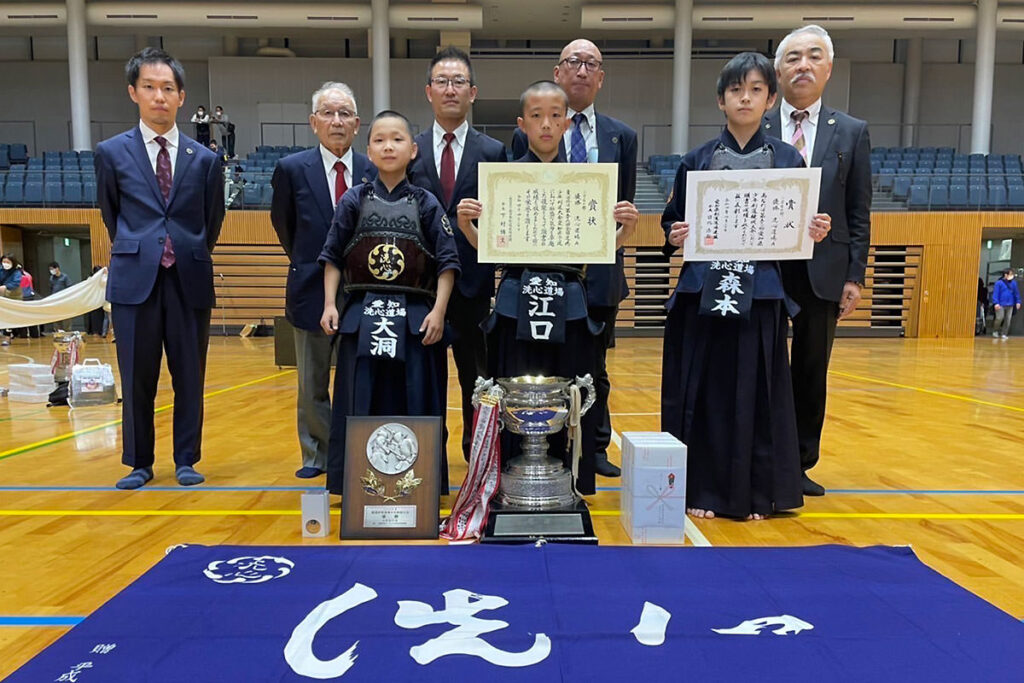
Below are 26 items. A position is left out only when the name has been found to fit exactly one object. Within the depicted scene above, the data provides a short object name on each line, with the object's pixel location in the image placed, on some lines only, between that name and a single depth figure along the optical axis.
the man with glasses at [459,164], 2.64
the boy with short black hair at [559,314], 2.32
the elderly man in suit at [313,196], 2.86
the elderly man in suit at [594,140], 2.71
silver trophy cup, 2.32
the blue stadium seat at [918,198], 12.96
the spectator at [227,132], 14.65
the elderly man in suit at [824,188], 2.54
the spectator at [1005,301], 13.01
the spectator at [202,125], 13.94
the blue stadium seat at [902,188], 13.32
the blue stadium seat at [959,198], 12.89
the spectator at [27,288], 11.50
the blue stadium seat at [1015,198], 12.86
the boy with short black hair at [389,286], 2.40
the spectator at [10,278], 11.56
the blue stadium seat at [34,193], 13.20
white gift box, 2.23
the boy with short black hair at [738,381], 2.42
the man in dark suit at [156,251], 2.73
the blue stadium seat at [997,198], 12.86
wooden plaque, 2.23
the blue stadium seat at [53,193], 13.18
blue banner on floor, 1.38
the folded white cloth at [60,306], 5.87
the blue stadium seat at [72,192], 13.14
